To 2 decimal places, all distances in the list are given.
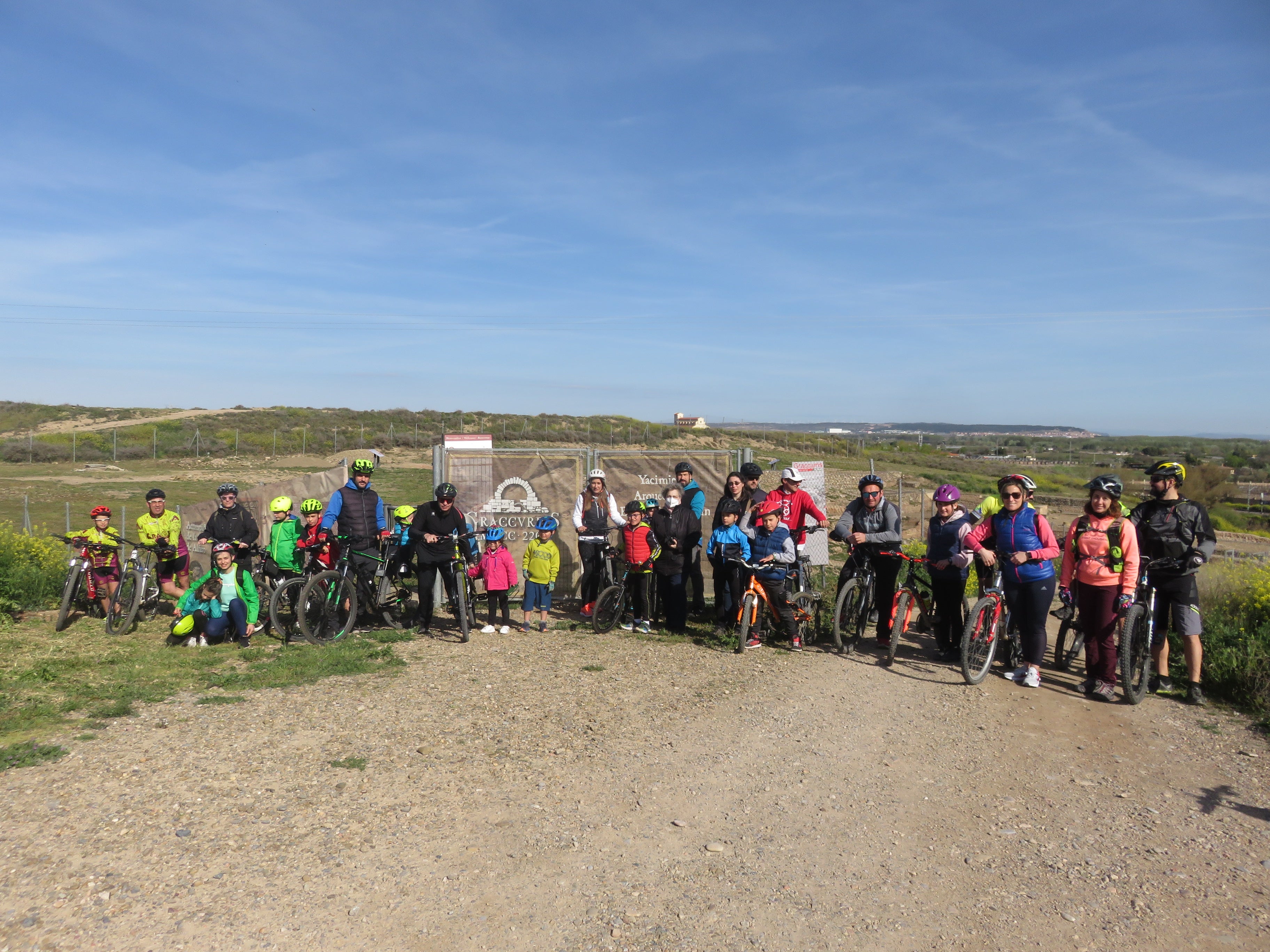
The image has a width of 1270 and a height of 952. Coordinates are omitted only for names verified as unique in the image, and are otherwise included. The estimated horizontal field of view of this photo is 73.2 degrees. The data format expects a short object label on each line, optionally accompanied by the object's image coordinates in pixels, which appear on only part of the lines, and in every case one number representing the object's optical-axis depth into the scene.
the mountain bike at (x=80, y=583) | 9.17
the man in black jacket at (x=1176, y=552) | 7.18
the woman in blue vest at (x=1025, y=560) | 7.38
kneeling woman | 8.77
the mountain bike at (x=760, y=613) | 8.89
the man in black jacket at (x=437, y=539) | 9.24
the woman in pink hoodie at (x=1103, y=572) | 7.04
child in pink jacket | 9.62
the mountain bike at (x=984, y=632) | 7.42
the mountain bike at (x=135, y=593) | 9.13
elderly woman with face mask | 9.69
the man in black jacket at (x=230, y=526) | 9.31
